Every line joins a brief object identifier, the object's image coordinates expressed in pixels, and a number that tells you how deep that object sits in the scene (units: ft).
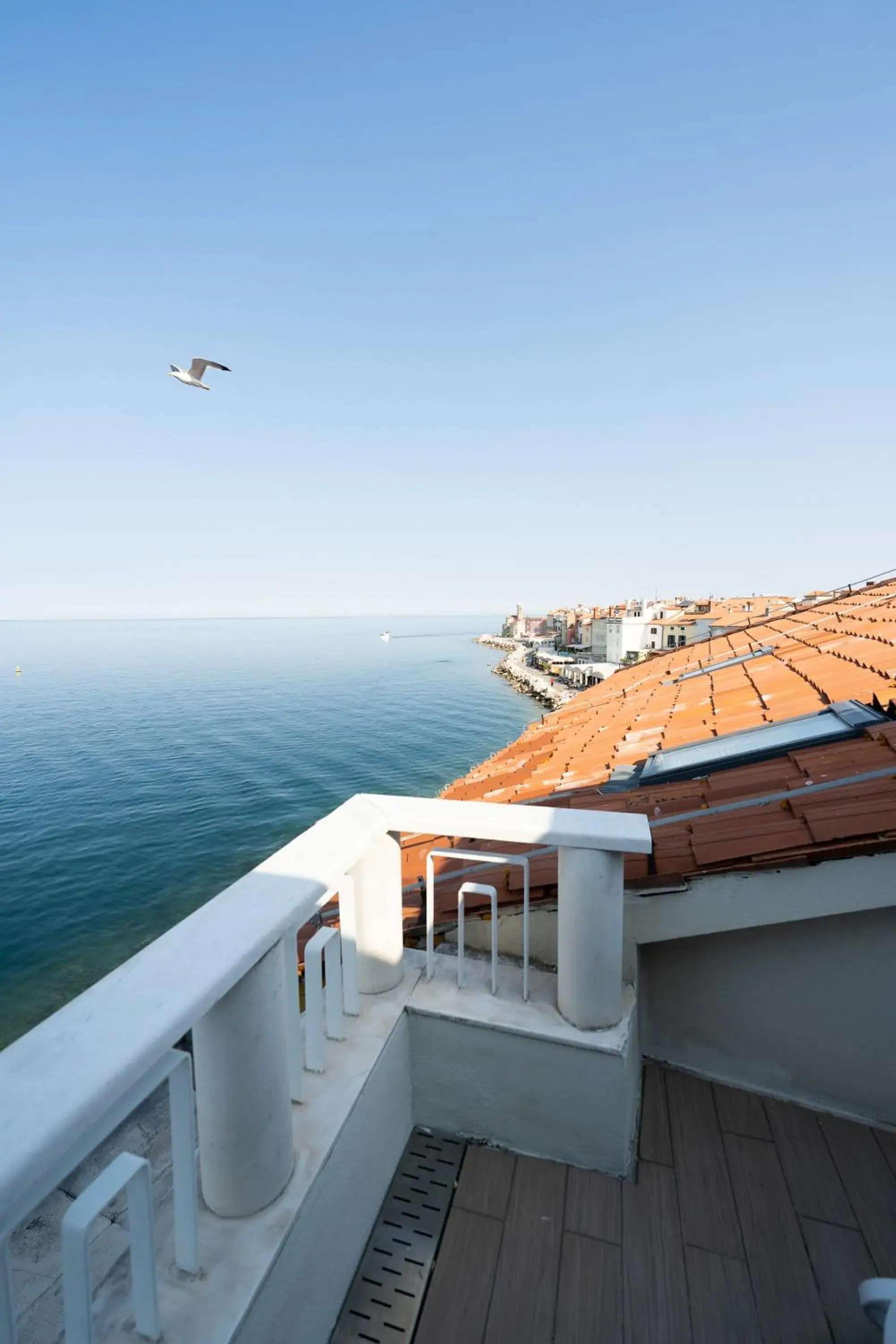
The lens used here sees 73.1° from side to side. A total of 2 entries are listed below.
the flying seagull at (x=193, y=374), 32.55
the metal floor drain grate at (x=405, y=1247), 6.66
